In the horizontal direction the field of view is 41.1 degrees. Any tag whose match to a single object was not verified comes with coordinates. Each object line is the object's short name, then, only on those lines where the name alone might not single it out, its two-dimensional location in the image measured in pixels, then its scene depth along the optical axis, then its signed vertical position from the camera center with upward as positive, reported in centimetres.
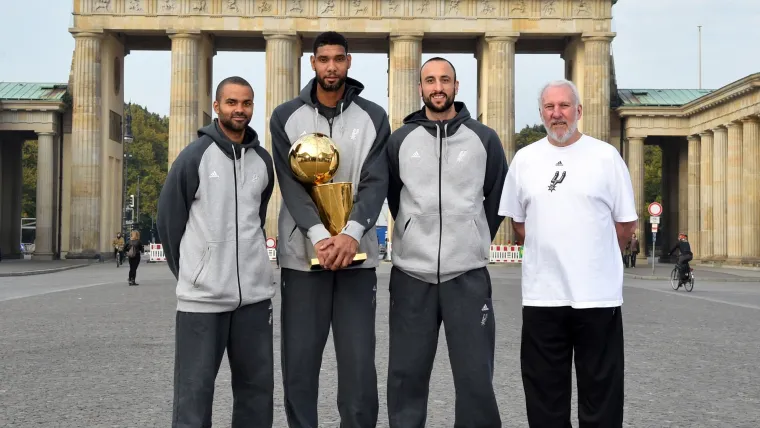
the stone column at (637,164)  5641 +354
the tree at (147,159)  10569 +745
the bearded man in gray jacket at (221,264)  591 -23
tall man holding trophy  593 -4
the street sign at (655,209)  3719 +67
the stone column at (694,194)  5566 +187
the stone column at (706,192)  5303 +188
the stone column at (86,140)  5516 +460
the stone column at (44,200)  5519 +127
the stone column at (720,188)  5078 +200
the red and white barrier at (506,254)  5122 -140
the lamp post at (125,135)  6137 +554
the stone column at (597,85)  5641 +797
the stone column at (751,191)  4603 +170
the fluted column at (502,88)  5638 +770
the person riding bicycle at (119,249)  4919 -123
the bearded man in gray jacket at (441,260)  596 -20
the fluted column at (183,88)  5644 +760
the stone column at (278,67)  5641 +883
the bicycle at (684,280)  2877 -152
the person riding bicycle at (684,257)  2888 -87
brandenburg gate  5619 +1047
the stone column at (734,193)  4762 +165
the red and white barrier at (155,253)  5144 -149
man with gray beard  556 -21
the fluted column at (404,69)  5662 +878
